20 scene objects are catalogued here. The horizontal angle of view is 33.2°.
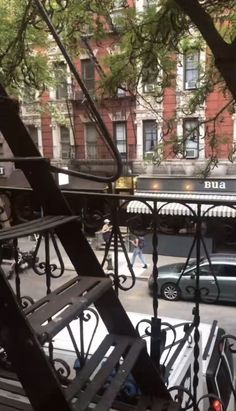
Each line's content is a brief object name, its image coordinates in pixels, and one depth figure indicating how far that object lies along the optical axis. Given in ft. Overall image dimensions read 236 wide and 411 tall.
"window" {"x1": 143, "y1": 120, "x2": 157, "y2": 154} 45.92
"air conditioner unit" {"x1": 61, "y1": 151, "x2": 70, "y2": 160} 52.04
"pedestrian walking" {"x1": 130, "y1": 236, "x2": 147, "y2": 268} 37.22
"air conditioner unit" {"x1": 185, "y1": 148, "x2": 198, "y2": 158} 43.13
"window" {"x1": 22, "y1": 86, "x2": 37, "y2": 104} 26.49
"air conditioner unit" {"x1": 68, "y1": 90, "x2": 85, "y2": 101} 48.80
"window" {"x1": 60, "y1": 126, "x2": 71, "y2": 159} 51.62
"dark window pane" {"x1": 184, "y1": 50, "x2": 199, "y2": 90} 36.06
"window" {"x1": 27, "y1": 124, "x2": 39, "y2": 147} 52.23
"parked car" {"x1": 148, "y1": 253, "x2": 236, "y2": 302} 28.81
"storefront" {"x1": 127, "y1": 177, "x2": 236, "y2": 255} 43.62
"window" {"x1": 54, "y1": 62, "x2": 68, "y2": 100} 30.01
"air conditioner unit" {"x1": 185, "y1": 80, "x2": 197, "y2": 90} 36.51
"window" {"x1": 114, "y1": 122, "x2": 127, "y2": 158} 47.47
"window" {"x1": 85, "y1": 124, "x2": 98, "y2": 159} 50.55
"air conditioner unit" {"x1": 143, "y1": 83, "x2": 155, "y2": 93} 25.18
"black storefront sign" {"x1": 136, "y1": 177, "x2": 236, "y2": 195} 43.70
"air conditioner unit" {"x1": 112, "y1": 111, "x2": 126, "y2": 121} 46.14
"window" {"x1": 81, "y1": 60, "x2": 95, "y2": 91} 41.06
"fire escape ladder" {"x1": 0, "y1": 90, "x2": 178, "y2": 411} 4.45
